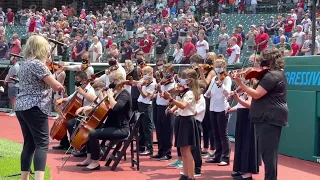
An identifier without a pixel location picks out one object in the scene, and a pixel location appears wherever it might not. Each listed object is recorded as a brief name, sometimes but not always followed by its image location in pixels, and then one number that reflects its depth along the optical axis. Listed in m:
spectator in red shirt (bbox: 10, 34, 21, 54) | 20.53
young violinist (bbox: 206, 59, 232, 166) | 9.20
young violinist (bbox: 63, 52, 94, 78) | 11.34
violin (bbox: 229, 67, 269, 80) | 6.38
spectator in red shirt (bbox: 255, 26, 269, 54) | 15.45
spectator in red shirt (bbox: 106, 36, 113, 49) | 21.64
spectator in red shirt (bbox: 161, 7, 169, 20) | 26.78
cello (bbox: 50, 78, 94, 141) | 10.25
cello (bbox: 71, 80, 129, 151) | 8.80
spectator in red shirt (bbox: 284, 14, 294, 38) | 18.25
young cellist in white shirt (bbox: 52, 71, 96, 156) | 9.70
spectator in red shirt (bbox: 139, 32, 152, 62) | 19.53
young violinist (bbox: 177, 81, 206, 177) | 8.24
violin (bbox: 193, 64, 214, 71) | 9.41
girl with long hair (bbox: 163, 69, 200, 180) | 7.79
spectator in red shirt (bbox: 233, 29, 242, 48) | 17.53
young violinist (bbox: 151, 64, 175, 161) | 9.84
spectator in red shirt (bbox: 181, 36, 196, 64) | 17.27
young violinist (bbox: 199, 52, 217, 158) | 9.52
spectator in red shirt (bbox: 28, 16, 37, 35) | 25.63
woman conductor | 6.55
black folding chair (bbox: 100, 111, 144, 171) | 8.80
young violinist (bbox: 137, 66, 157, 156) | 9.91
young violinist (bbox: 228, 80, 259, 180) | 8.03
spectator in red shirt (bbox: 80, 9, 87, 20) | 28.72
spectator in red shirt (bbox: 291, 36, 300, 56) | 14.70
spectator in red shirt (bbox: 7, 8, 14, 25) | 29.92
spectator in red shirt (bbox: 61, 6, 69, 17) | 30.55
